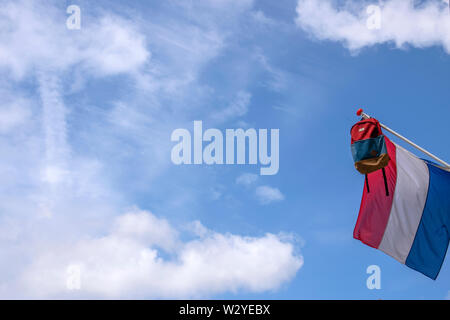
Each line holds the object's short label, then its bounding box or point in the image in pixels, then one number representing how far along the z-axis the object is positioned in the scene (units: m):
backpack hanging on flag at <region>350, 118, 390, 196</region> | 17.94
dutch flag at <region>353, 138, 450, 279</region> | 18.47
